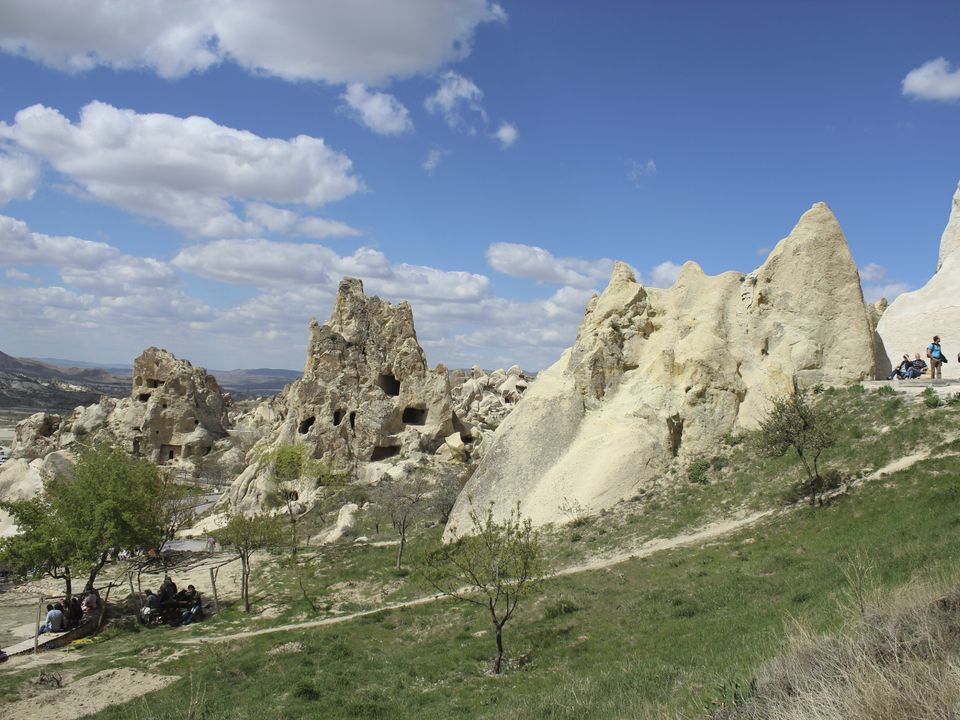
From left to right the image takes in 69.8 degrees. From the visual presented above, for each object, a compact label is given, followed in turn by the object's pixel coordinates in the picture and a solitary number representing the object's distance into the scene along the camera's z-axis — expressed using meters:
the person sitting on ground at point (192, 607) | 21.86
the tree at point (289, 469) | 39.75
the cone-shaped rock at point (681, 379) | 24.56
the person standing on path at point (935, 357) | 22.80
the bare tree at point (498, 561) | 13.58
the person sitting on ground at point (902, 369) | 24.39
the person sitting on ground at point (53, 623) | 20.58
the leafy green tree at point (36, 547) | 21.83
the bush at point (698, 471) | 22.78
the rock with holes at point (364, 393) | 44.41
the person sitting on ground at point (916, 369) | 24.06
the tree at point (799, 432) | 18.73
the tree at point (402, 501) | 26.94
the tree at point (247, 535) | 22.82
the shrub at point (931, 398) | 20.06
